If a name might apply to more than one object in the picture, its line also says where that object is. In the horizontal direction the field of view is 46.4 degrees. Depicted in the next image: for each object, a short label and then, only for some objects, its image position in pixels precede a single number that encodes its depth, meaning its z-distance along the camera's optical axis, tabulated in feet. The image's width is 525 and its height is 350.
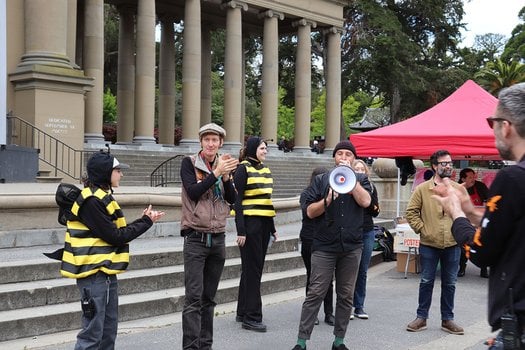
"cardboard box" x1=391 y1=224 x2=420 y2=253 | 34.32
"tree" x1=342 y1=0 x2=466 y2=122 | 124.77
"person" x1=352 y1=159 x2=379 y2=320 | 22.88
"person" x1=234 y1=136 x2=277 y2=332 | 22.06
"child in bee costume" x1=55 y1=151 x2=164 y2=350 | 14.51
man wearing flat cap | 17.21
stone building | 54.65
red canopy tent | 35.68
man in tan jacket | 22.27
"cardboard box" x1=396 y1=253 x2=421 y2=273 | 35.91
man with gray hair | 8.01
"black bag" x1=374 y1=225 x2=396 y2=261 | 40.06
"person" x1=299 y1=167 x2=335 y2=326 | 23.40
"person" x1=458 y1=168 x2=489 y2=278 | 35.12
